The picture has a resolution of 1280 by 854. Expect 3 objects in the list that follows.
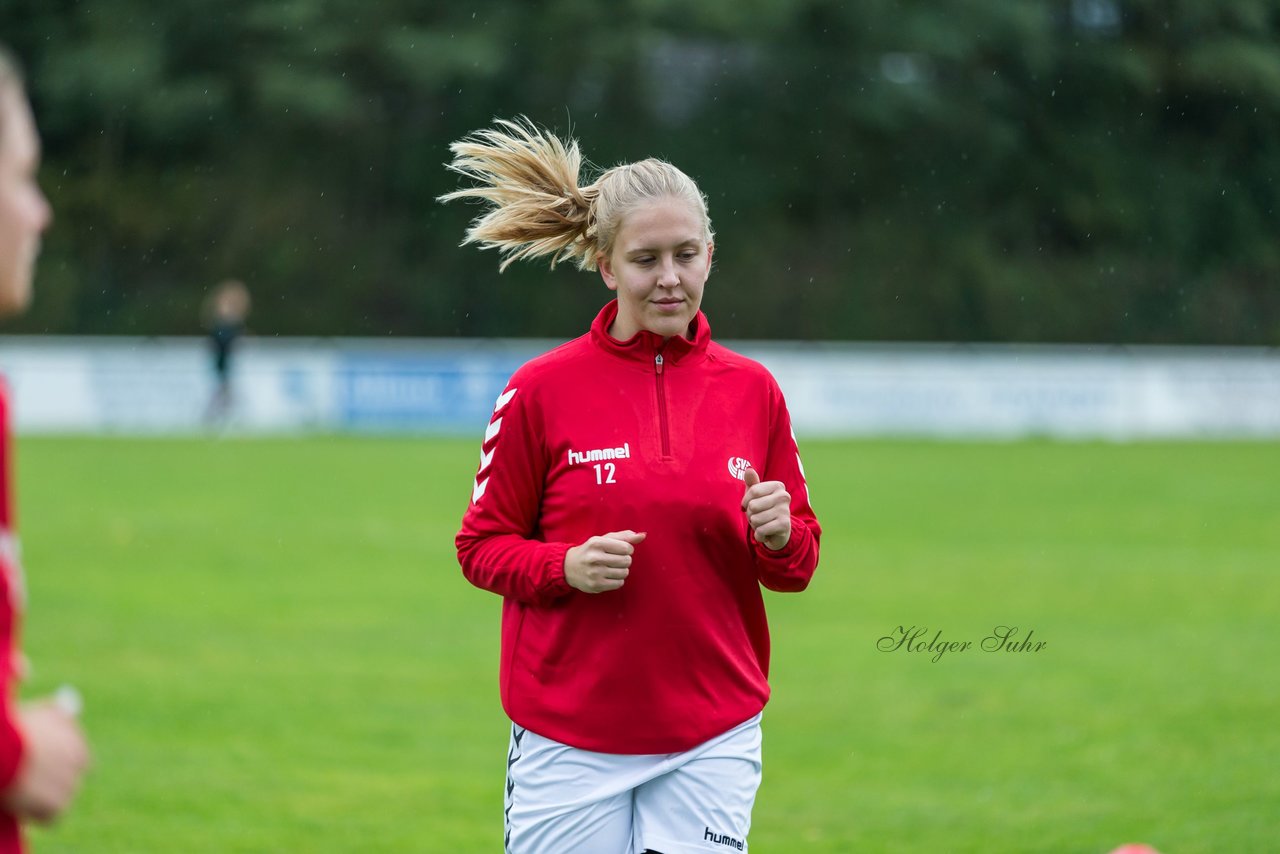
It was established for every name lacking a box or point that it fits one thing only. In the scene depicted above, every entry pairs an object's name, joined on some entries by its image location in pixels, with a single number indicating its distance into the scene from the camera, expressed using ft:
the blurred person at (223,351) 159.84
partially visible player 14.37
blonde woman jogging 24.58
